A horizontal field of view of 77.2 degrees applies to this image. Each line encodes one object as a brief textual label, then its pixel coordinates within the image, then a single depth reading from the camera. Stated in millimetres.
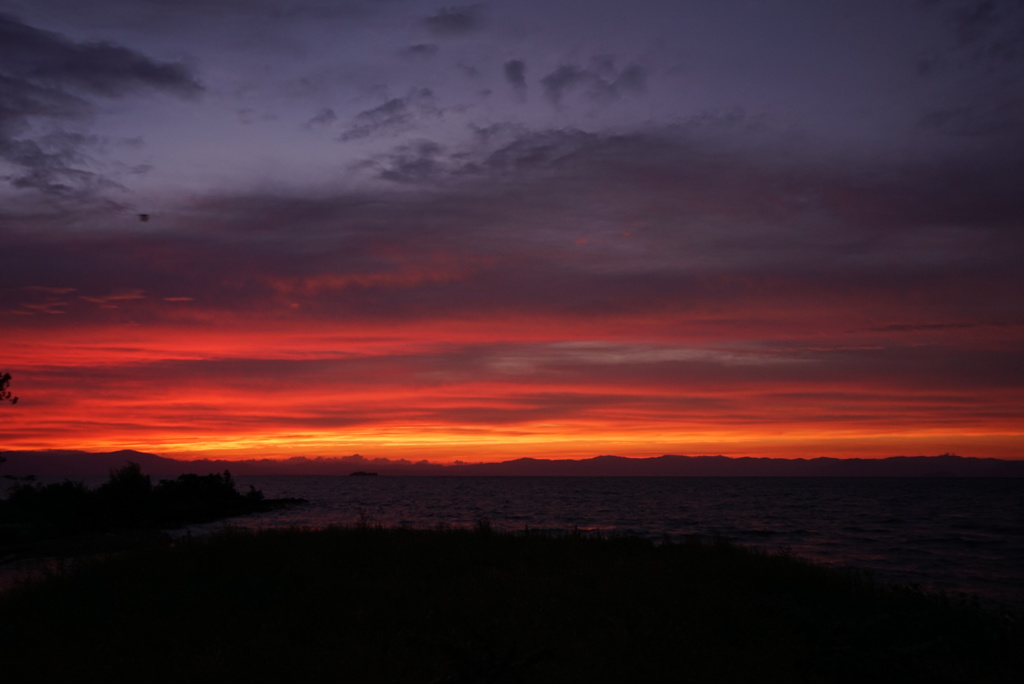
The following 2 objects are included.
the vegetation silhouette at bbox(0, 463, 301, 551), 34969
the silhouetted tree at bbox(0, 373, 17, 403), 29875
